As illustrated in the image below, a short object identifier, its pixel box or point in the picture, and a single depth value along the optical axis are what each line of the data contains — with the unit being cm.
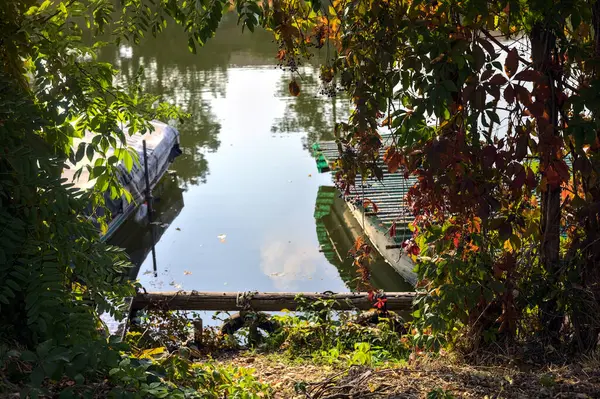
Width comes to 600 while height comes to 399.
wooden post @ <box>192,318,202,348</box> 759
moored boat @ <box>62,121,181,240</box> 1341
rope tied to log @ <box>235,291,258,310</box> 777
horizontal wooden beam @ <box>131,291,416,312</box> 779
